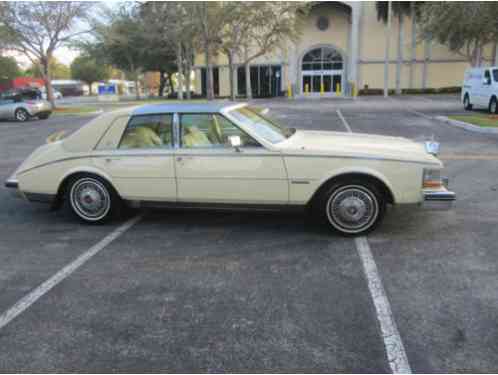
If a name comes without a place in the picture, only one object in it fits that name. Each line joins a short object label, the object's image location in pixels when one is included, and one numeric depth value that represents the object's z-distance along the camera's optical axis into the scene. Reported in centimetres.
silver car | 2173
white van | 1756
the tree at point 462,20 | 1588
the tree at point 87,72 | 9306
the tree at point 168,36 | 2802
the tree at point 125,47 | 3879
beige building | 4353
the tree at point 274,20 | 2748
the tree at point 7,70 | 6267
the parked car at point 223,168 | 468
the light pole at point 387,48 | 3889
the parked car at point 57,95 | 6685
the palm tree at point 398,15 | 4144
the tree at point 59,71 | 10656
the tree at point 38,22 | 2367
